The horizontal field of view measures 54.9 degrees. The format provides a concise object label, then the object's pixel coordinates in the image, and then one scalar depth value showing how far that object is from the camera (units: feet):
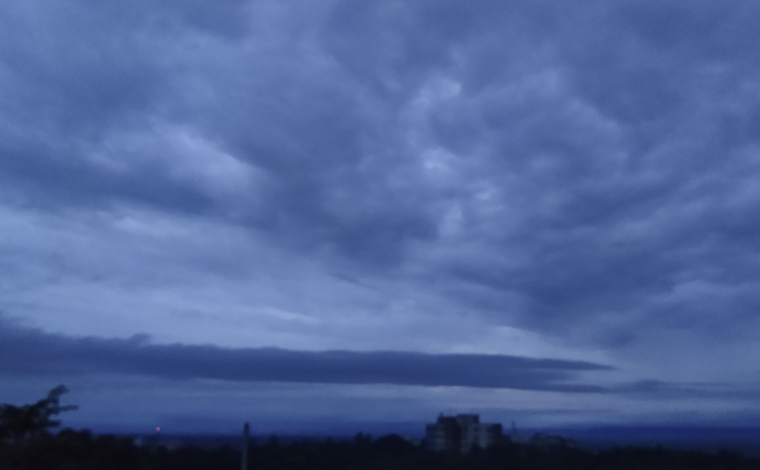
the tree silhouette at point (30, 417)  61.16
